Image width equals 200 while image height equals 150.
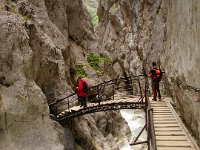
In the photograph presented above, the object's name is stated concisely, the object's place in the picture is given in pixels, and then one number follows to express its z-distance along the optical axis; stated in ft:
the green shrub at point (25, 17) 62.41
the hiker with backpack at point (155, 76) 54.08
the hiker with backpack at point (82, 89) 60.59
